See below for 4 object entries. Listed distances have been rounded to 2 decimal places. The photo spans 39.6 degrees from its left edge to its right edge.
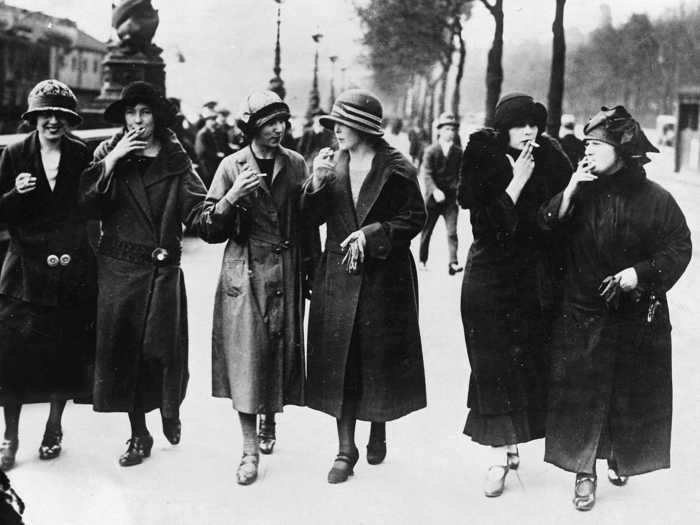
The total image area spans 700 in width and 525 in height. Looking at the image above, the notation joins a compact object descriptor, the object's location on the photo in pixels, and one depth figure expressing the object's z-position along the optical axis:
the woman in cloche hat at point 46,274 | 5.20
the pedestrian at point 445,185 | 11.73
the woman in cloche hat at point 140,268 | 5.17
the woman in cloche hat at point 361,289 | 5.07
